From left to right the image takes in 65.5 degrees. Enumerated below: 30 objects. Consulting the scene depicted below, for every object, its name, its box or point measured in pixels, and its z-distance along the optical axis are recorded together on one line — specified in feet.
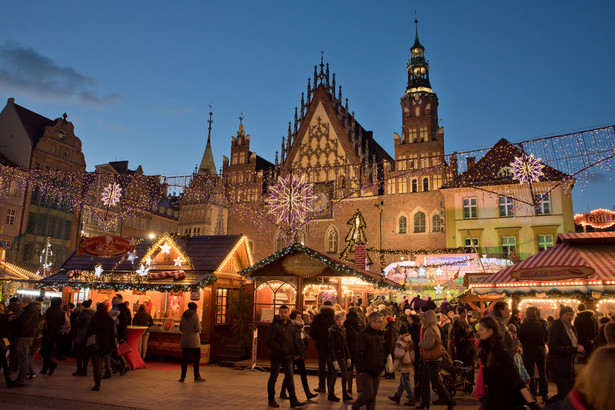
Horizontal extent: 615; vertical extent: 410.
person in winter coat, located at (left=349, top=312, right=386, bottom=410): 19.25
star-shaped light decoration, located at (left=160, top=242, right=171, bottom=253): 48.52
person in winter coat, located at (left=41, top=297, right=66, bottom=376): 32.40
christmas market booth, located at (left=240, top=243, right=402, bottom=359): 41.91
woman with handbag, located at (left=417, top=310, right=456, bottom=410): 22.94
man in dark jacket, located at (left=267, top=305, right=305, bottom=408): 24.16
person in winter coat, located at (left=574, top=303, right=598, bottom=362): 25.77
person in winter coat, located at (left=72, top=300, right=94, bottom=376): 32.65
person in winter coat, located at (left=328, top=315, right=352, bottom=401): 27.04
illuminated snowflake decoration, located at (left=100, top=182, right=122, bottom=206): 57.54
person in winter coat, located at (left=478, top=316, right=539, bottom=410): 12.51
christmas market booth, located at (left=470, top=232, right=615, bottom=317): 31.40
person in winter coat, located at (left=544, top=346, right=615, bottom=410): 6.68
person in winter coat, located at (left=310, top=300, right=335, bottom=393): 27.99
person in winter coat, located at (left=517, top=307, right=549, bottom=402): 24.90
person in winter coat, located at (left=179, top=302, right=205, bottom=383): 31.50
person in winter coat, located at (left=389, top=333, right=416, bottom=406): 25.53
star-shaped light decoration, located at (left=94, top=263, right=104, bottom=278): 48.14
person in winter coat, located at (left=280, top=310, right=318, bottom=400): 26.04
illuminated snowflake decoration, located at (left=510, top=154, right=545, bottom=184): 57.73
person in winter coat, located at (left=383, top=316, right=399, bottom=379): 30.25
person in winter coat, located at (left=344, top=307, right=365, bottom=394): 28.14
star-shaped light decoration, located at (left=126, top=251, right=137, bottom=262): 49.04
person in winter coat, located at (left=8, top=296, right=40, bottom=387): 26.94
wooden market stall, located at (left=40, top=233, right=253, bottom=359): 43.45
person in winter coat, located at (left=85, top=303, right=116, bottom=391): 26.94
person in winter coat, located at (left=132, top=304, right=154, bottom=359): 38.27
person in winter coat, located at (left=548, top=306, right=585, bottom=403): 21.24
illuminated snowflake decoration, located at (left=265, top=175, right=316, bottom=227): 71.99
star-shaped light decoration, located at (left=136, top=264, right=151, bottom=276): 46.34
